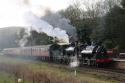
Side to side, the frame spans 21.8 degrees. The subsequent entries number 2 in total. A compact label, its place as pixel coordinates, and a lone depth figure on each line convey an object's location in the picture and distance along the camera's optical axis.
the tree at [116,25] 48.91
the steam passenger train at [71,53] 39.31
